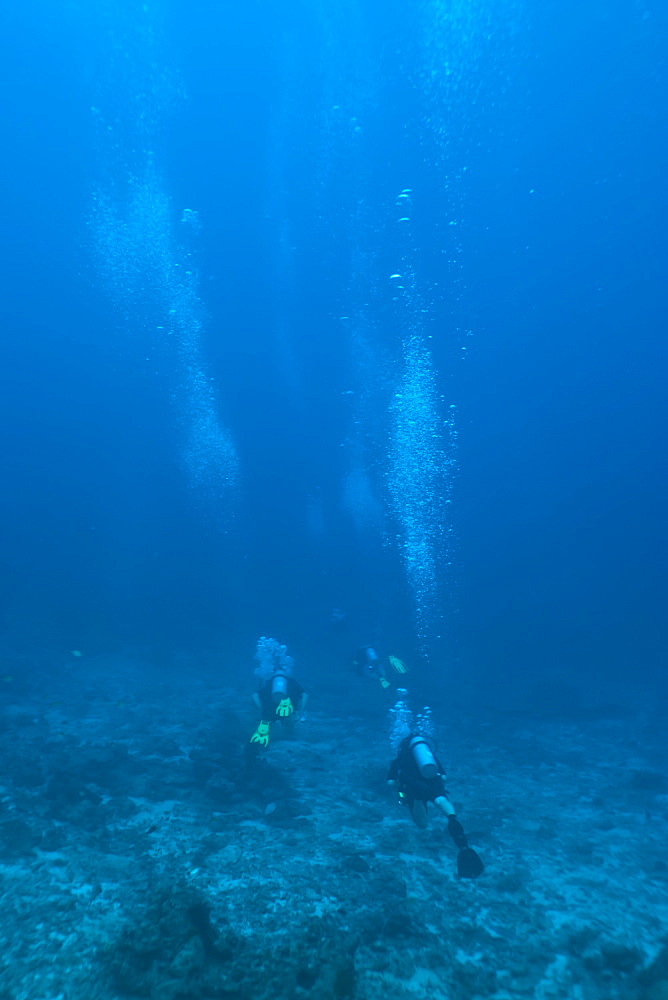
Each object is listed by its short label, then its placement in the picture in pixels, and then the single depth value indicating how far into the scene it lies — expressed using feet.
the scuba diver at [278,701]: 24.85
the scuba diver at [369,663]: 37.91
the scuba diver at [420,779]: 17.53
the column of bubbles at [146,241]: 62.49
